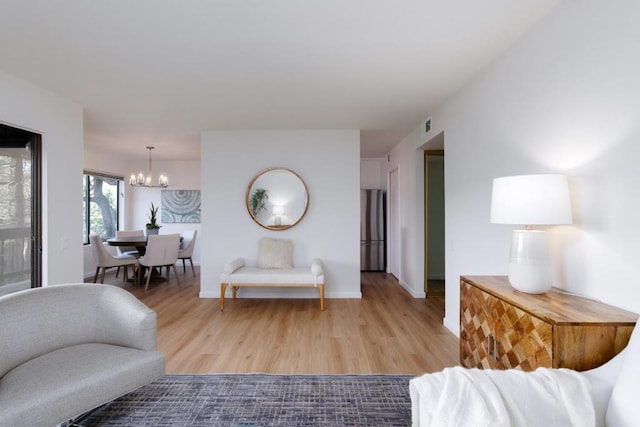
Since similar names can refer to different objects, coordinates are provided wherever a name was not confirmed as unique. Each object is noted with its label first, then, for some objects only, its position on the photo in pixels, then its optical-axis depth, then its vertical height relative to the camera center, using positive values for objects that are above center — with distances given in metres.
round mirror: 4.39 +0.24
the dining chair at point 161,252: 4.89 -0.66
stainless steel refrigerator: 6.23 -0.33
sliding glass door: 2.75 +0.04
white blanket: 0.93 -0.62
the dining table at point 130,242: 5.00 -0.48
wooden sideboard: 1.19 -0.53
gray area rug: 1.79 -1.25
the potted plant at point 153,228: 5.64 -0.28
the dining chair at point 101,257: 4.82 -0.71
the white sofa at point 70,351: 1.36 -0.80
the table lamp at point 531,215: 1.50 -0.02
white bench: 3.81 -0.85
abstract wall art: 6.94 +0.19
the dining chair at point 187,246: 5.90 -0.68
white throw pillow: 4.20 -0.58
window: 5.92 +0.20
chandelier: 5.44 +0.62
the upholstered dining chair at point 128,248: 5.66 -0.70
